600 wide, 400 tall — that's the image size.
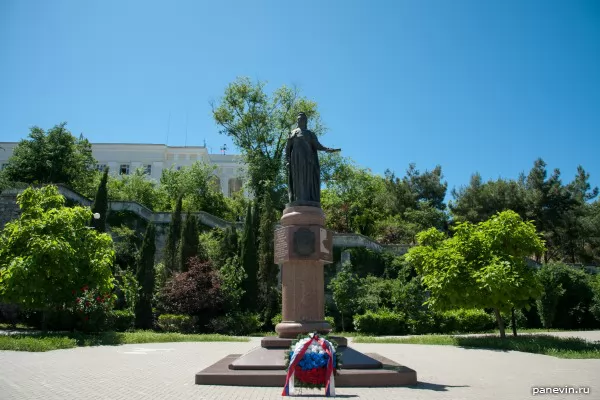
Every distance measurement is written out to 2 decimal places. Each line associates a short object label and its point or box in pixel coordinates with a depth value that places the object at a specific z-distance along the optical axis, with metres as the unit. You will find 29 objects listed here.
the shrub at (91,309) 19.55
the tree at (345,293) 26.06
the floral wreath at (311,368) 7.43
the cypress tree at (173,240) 27.25
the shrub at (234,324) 24.00
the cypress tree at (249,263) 26.48
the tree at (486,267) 16.17
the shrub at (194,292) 23.86
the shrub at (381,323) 24.17
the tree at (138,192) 43.97
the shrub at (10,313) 23.81
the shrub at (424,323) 24.39
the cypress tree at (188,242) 26.80
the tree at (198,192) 44.38
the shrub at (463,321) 24.66
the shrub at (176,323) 23.30
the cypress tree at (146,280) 24.80
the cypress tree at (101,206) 27.98
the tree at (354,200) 41.22
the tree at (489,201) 38.28
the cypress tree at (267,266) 26.52
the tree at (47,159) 38.41
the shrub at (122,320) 21.64
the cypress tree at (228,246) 29.06
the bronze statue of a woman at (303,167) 11.38
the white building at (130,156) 60.41
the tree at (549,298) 28.11
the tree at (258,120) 37.84
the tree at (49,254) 16.38
